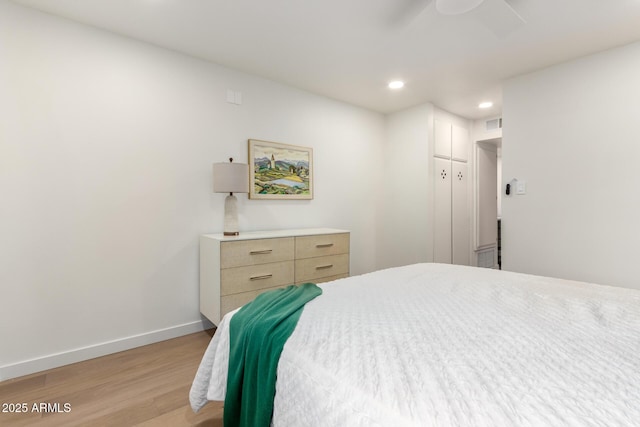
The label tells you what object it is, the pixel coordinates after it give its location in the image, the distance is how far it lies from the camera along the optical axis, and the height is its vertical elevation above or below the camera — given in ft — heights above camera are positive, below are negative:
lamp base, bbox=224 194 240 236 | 8.49 -0.07
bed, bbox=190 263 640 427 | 2.15 -1.33
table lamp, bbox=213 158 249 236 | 8.09 +0.90
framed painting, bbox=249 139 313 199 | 9.76 +1.39
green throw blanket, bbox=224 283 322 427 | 3.19 -1.62
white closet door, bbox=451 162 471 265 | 13.48 -0.11
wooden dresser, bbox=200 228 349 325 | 7.69 -1.40
